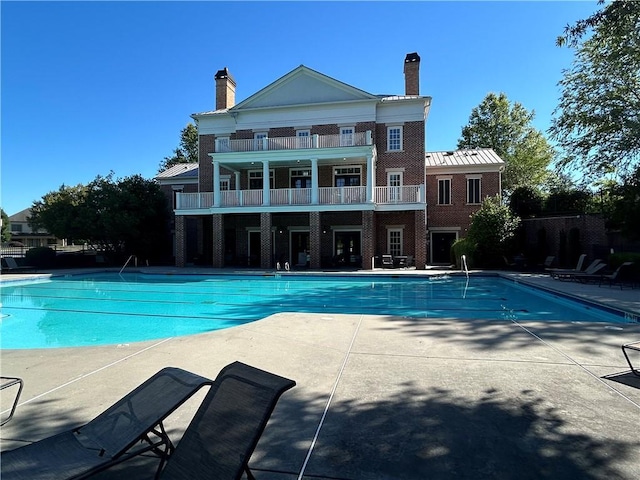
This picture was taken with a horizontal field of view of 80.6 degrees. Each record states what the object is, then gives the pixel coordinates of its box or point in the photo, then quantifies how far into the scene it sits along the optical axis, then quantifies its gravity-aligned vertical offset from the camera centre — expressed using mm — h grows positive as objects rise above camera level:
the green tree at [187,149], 46562 +12178
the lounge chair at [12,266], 22922 -1156
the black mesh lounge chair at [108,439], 2131 -1217
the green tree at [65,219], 24719 +1844
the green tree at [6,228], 60969 +3335
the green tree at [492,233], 20500 +645
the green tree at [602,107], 17331 +6870
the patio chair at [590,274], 14494 -1173
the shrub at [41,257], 24609 -655
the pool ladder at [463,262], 19486 -961
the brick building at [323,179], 22141 +4436
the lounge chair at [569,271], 15760 -1165
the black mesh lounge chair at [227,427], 1914 -988
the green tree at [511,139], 38125 +11124
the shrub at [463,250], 20911 -291
